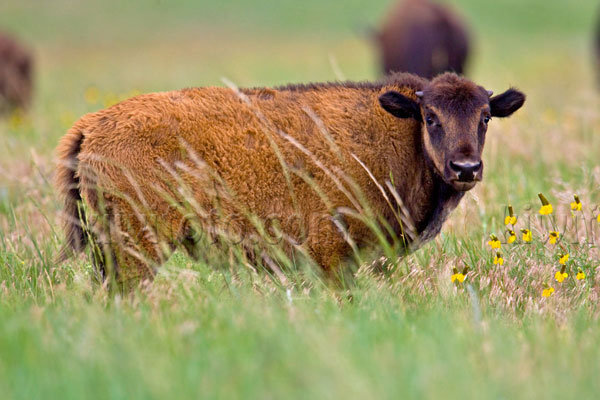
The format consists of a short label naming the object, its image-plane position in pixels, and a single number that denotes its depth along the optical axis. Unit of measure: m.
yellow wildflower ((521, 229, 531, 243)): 9.57
